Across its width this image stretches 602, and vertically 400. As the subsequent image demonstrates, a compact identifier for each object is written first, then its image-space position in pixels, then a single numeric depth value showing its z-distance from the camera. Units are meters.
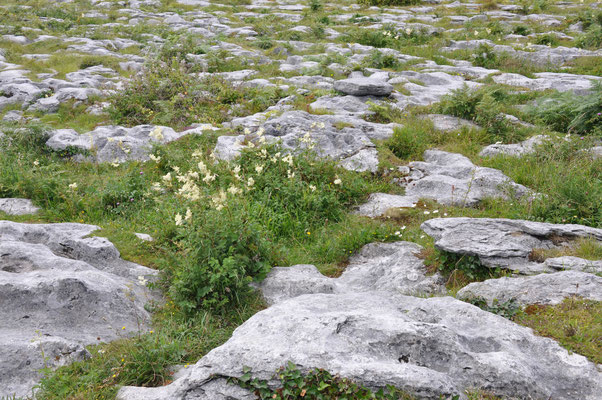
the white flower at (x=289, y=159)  8.03
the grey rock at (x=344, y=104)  12.41
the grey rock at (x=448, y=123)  11.03
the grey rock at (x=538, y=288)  4.60
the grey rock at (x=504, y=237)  5.61
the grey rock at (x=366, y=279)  5.66
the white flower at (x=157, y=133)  7.71
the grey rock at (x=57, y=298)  4.21
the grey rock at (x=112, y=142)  10.62
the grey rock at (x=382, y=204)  8.02
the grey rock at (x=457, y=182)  7.96
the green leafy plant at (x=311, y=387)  3.42
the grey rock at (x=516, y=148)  9.36
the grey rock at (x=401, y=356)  3.53
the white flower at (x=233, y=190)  5.91
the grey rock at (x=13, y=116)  12.27
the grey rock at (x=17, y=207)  8.16
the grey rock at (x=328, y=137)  9.55
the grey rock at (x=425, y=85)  13.06
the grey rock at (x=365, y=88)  13.27
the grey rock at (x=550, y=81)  13.11
